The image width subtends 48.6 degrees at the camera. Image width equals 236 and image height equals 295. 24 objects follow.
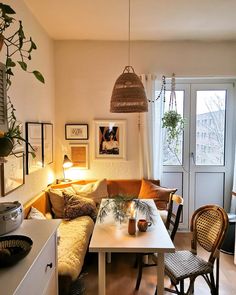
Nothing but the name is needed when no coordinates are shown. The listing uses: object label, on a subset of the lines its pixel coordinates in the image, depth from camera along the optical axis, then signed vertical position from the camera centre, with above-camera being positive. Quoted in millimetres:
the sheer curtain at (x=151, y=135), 3877 +25
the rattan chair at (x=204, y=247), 2090 -982
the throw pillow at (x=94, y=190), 3562 -740
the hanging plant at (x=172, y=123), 3875 +203
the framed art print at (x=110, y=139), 3965 -37
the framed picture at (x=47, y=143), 3355 -88
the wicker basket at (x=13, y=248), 1147 -548
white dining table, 1819 -766
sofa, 2041 -981
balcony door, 4035 -96
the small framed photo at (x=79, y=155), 3992 -283
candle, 2151 -628
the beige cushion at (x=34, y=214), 2563 -777
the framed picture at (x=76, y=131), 3967 +82
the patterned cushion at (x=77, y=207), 3156 -867
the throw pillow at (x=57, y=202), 3246 -814
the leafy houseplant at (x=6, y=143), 1357 -35
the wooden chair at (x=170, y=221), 2407 -832
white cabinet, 1059 -578
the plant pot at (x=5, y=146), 1356 -51
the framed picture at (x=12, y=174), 2172 -337
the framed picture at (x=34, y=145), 2783 -99
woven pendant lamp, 2240 +354
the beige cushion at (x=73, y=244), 2057 -1002
